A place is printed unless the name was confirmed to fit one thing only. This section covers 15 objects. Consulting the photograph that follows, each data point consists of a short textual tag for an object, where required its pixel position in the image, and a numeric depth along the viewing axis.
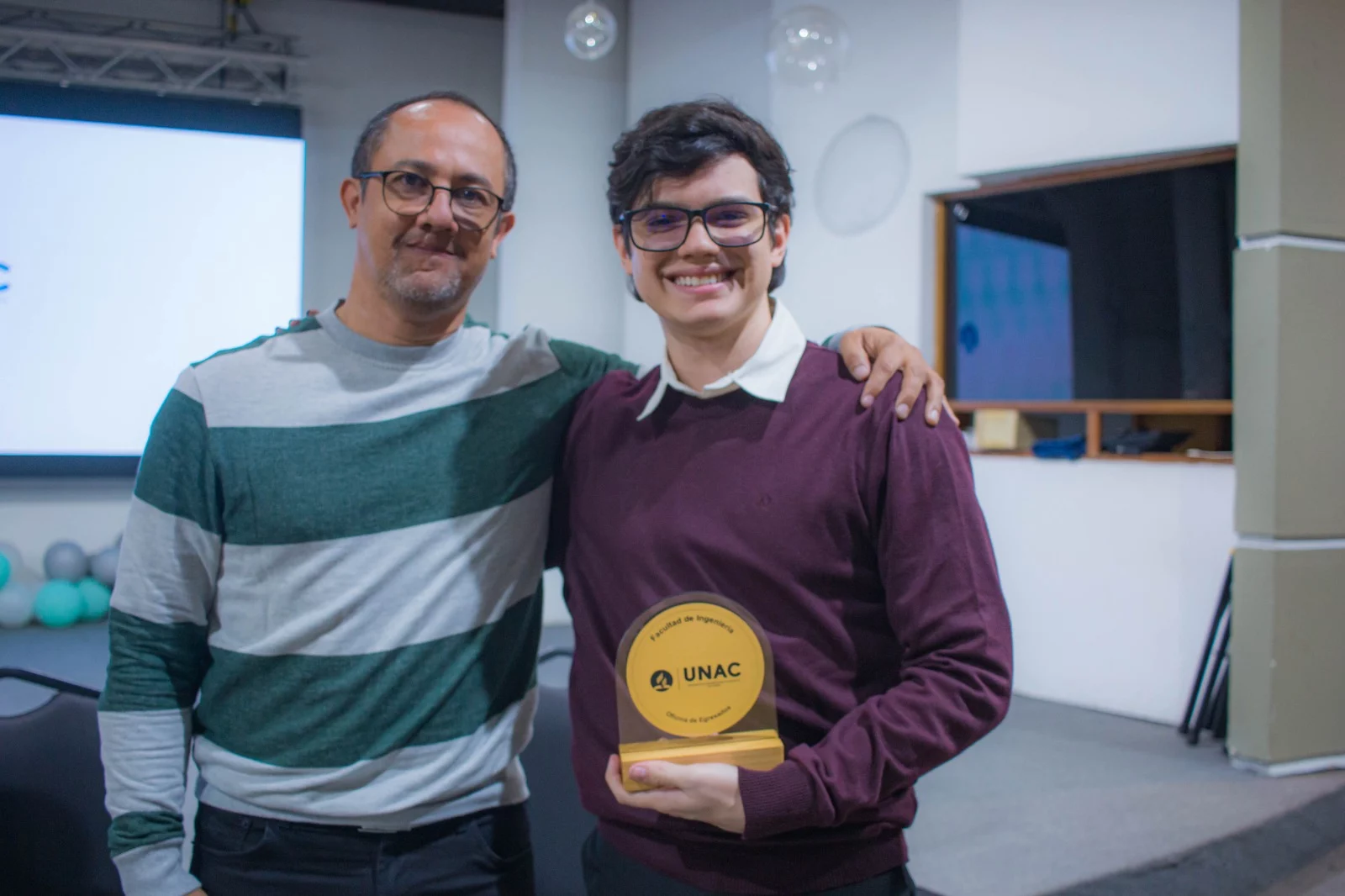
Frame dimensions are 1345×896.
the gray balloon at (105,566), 5.16
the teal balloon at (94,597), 5.15
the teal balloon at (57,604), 5.03
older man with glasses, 1.24
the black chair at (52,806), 1.76
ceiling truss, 5.14
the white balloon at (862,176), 4.36
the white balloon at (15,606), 5.03
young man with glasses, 0.94
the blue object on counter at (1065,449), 3.91
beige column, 3.11
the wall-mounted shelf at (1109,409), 3.61
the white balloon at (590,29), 3.85
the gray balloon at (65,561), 5.13
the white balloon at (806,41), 3.50
